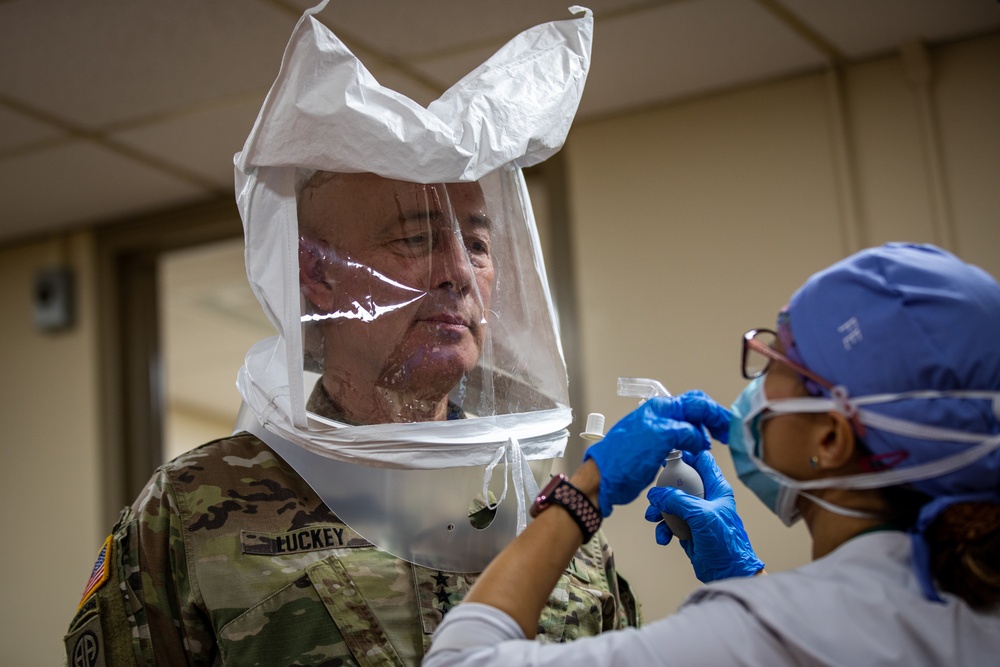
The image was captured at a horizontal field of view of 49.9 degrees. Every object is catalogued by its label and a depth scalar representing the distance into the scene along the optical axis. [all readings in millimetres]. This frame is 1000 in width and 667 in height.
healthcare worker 1033
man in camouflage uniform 1409
